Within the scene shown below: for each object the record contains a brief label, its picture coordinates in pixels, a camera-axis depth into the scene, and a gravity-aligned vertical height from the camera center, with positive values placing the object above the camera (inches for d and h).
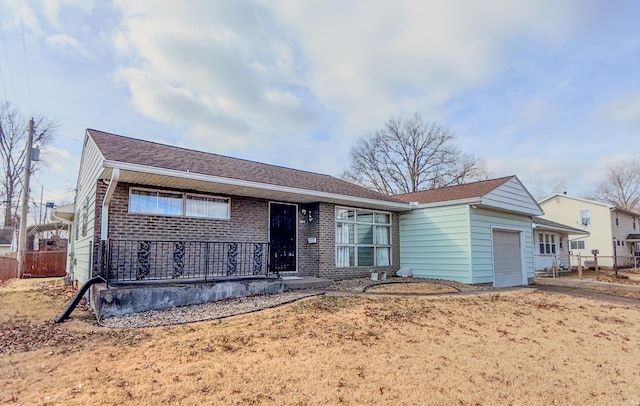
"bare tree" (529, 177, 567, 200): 1745.8 +255.5
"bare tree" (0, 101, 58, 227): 922.7 +262.9
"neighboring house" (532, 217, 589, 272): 812.6 -13.7
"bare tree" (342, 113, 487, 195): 1193.4 +266.8
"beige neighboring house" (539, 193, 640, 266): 1013.2 +41.5
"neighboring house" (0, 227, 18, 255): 1072.2 +10.0
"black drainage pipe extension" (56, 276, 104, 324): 242.4 -41.4
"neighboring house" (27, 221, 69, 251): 924.0 +5.0
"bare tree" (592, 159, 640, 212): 1578.5 +233.0
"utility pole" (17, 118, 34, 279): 617.0 +48.2
